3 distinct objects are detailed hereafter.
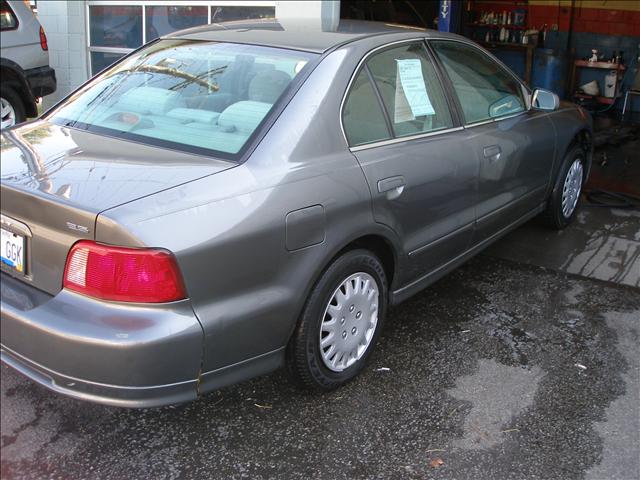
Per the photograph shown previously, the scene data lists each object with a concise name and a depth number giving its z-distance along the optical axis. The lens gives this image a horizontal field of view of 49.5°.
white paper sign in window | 3.47
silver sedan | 2.35
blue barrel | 10.73
